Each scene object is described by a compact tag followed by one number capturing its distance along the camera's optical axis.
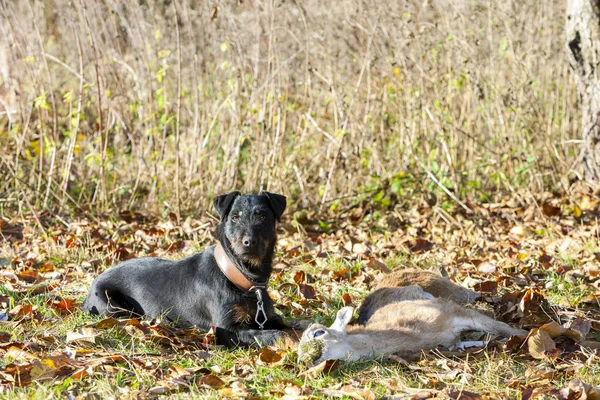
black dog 9.48
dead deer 7.89
